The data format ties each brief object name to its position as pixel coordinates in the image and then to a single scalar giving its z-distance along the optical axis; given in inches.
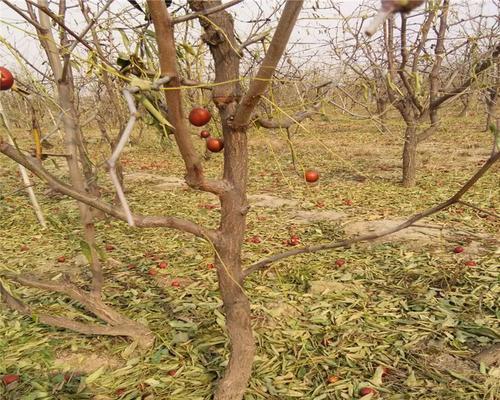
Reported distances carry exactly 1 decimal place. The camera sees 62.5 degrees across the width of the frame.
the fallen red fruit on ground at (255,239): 172.6
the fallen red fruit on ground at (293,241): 169.8
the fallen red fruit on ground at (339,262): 143.9
